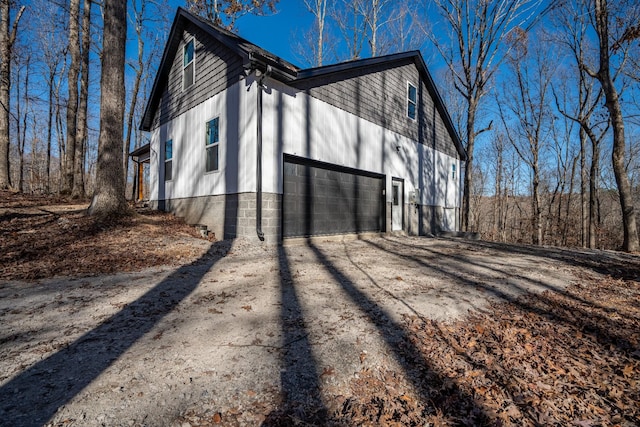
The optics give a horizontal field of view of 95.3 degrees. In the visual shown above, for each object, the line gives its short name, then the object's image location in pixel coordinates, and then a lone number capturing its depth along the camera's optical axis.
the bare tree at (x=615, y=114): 9.14
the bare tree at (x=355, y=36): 17.97
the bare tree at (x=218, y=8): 14.77
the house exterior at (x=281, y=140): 7.15
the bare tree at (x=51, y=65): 21.22
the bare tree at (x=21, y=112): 22.36
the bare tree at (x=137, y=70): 17.80
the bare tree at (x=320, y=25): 18.15
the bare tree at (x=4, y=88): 11.11
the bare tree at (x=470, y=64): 14.02
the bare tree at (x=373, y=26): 17.78
